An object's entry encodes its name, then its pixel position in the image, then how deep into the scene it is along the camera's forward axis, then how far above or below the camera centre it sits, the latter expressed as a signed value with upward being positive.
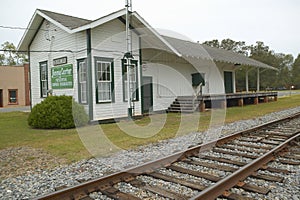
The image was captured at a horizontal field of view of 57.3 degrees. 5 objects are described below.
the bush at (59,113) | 11.07 -0.74
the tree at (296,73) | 70.44 +4.74
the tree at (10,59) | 64.66 +8.98
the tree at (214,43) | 68.69 +12.58
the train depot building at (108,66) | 12.33 +1.50
